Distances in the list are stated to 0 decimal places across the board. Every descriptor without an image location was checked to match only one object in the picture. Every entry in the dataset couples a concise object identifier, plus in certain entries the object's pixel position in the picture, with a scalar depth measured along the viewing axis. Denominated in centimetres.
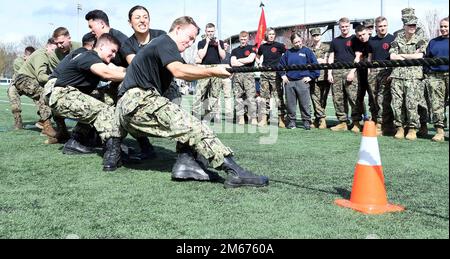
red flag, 1411
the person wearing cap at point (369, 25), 893
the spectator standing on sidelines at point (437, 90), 721
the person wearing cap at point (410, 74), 765
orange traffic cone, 356
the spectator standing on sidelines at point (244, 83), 1107
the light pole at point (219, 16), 1701
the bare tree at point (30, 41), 7055
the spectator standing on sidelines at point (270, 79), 1070
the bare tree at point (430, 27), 1986
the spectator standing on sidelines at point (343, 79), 909
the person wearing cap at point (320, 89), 984
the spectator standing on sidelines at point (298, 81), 977
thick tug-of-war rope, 296
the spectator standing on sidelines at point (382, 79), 841
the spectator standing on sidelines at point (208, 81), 1050
